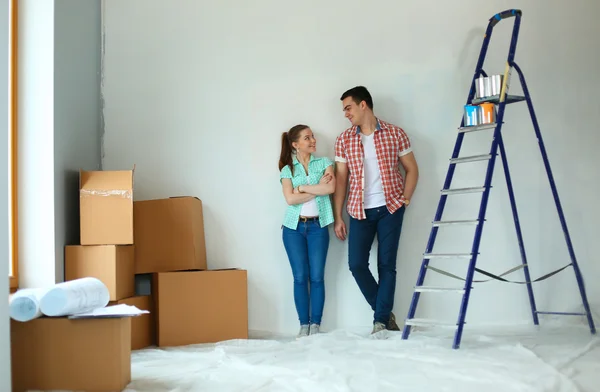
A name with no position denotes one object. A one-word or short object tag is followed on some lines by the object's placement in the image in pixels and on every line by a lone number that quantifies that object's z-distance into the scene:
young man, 4.45
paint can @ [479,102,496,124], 4.07
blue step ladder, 3.79
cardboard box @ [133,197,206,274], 4.34
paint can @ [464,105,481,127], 4.11
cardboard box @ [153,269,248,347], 4.19
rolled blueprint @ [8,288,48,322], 2.73
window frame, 3.78
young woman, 4.51
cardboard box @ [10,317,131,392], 2.81
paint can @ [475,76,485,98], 4.11
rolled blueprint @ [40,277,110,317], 2.79
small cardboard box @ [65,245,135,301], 3.88
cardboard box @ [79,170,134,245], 3.92
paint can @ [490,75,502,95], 4.05
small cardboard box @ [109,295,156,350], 4.03
